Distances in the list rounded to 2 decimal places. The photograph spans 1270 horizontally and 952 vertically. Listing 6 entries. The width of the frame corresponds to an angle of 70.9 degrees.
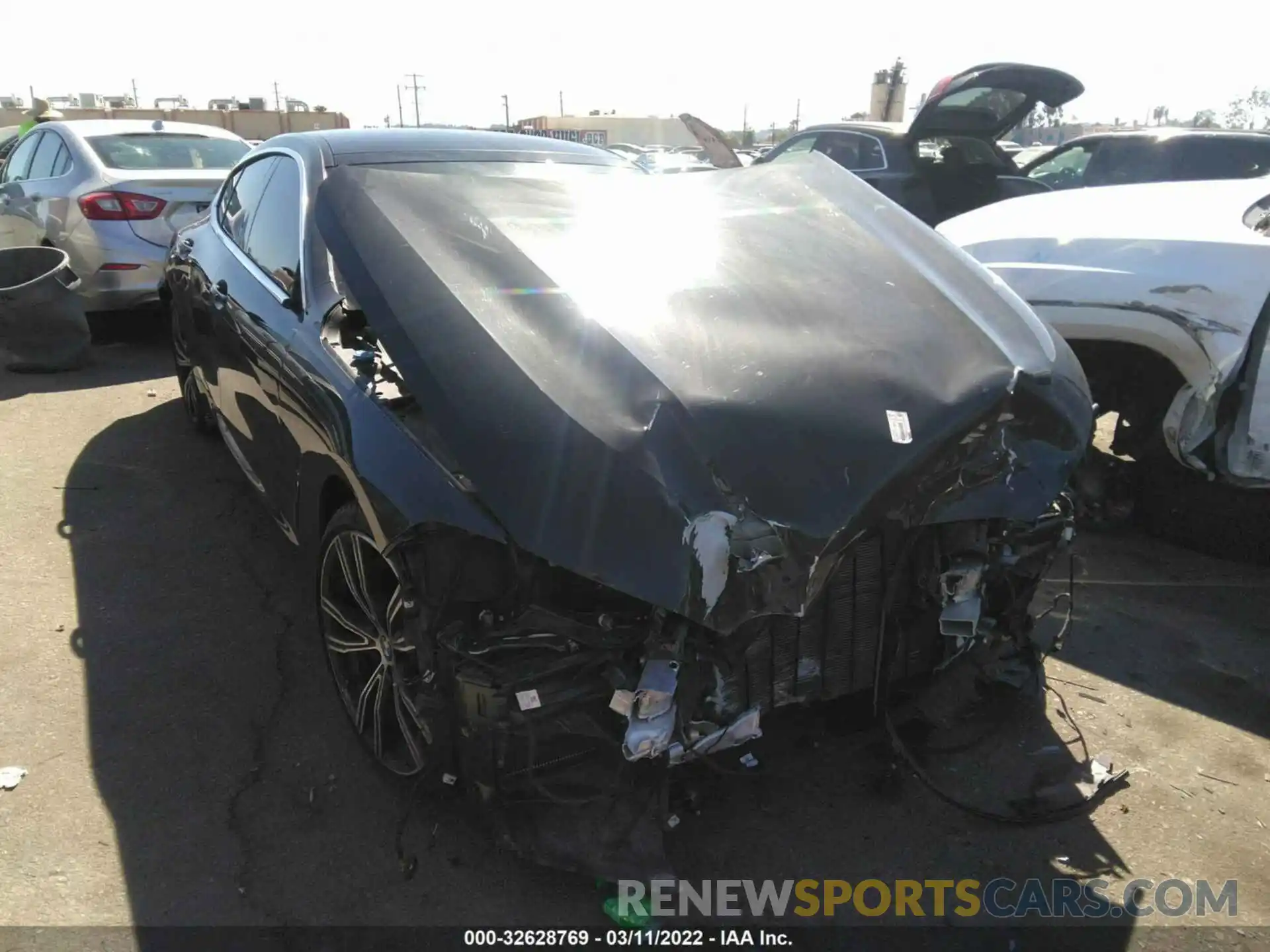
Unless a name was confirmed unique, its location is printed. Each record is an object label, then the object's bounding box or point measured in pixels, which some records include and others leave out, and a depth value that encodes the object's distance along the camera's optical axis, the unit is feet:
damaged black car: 6.66
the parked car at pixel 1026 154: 40.94
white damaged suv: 11.18
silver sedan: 21.79
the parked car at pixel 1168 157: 23.70
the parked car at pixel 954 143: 22.49
